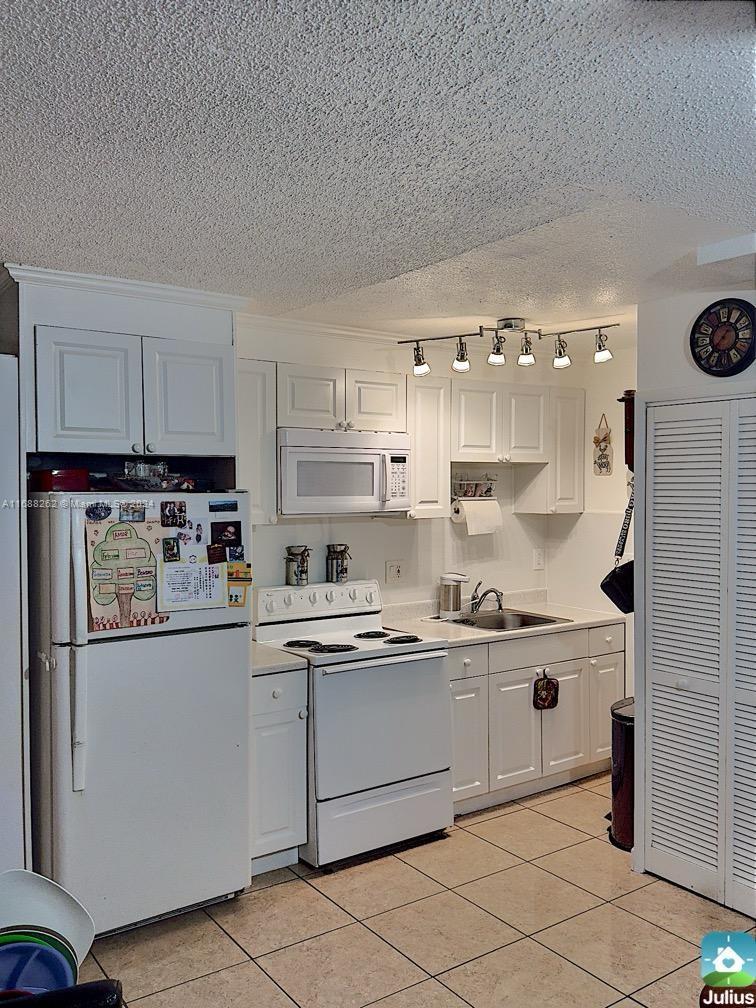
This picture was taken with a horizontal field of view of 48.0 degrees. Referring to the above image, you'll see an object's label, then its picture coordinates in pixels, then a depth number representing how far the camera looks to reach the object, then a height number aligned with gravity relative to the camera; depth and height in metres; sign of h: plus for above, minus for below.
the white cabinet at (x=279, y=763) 3.47 -1.13
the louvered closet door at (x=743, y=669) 3.11 -0.67
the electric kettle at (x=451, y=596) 4.73 -0.60
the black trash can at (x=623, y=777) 3.71 -1.27
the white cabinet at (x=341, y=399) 3.96 +0.44
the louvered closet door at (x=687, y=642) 3.22 -0.60
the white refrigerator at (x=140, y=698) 2.90 -0.75
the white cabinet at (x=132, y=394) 2.98 +0.35
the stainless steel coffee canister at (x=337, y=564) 4.32 -0.38
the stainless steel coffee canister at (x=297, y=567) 4.18 -0.38
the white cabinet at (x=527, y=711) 4.12 -1.14
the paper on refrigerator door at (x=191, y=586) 3.11 -0.36
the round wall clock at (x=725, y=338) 3.12 +0.57
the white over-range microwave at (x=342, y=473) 3.89 +0.08
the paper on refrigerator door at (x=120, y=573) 2.95 -0.30
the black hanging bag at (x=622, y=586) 3.71 -0.43
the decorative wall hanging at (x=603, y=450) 5.00 +0.23
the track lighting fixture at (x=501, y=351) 3.99 +0.68
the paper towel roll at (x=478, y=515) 4.75 -0.15
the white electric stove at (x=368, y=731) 3.58 -1.06
